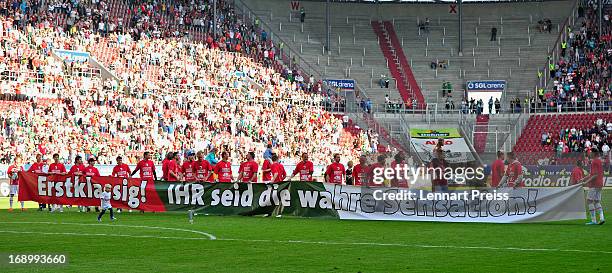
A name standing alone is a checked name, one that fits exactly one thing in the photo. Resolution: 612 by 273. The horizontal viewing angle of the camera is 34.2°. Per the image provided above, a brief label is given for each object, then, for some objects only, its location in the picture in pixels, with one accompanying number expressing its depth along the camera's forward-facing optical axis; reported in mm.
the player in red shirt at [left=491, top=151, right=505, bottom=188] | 25781
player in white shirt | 24981
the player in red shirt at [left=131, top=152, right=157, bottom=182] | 29016
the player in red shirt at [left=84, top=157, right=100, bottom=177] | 29297
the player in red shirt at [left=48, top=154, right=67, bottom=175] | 29984
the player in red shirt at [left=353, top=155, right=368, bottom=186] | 27703
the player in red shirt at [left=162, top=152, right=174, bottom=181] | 29469
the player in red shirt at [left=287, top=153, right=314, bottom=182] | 28125
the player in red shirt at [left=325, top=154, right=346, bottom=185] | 27531
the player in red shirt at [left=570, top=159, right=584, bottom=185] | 28075
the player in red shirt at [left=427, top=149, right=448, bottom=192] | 24953
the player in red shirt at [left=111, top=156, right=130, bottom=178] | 29141
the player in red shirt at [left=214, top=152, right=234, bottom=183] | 29088
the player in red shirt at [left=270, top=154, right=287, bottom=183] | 28181
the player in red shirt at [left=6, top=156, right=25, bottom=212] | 30562
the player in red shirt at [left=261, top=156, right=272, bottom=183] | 29122
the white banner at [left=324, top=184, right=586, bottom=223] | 24094
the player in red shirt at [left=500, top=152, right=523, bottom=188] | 25141
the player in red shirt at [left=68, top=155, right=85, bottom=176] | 29036
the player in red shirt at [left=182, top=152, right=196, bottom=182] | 29328
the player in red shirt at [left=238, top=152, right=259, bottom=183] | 28844
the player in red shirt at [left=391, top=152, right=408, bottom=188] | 29730
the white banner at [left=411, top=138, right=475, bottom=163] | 57094
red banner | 27797
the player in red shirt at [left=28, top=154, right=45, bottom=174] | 30708
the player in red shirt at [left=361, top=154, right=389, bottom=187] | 27692
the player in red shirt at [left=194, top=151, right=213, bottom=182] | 29072
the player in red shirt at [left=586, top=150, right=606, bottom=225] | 23875
